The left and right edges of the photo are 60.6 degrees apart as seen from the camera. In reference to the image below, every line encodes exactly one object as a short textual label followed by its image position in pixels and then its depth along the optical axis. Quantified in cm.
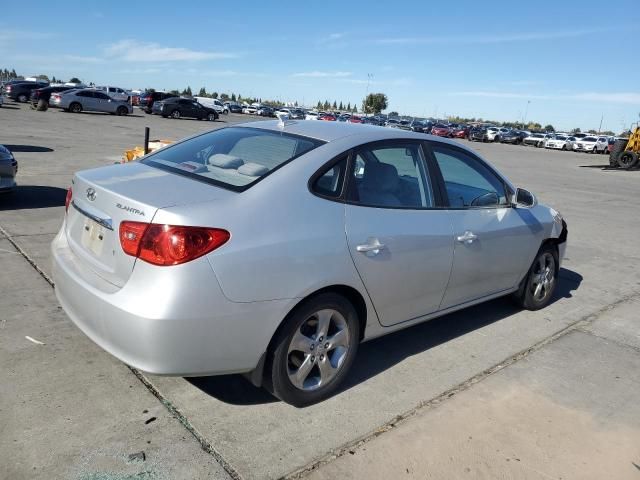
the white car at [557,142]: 4975
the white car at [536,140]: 5275
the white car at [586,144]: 4709
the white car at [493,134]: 5159
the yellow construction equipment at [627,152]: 2783
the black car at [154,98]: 4032
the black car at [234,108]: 6906
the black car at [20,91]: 3812
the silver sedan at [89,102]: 3347
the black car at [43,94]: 3344
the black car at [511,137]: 5334
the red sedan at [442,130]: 4863
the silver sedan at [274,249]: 257
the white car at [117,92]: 4549
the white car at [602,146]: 4719
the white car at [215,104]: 5451
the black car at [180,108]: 3806
